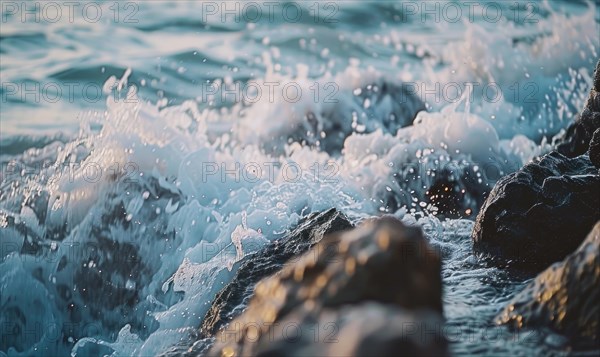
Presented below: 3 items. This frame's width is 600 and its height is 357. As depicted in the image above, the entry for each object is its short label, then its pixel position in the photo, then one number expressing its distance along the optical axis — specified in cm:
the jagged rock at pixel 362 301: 191
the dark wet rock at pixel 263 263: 373
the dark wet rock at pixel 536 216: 376
